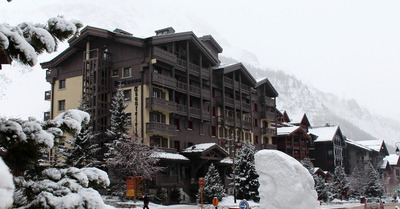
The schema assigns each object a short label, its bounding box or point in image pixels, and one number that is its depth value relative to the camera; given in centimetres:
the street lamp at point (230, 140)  5646
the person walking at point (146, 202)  3128
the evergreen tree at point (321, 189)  5834
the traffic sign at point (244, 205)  1875
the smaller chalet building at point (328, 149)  8481
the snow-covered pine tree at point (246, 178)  4550
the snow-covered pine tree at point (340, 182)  6906
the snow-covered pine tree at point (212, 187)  4256
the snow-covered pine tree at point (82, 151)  3737
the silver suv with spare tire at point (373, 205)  4077
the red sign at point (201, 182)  2877
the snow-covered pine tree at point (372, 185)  7456
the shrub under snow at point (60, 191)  521
